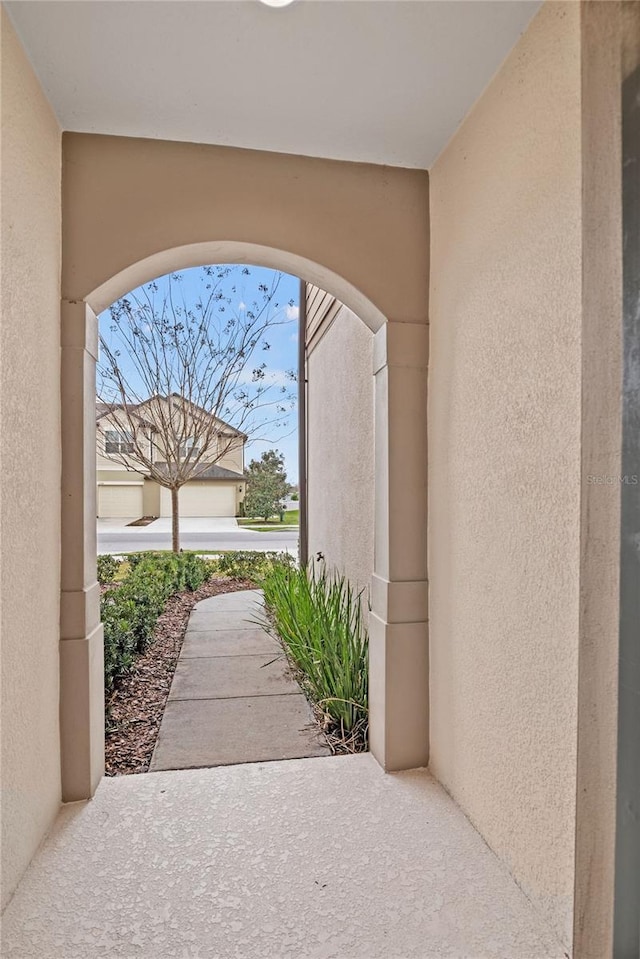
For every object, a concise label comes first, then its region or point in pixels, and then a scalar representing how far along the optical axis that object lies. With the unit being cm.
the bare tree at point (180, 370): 673
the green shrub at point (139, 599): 325
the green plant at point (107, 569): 596
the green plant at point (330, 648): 264
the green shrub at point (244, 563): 682
